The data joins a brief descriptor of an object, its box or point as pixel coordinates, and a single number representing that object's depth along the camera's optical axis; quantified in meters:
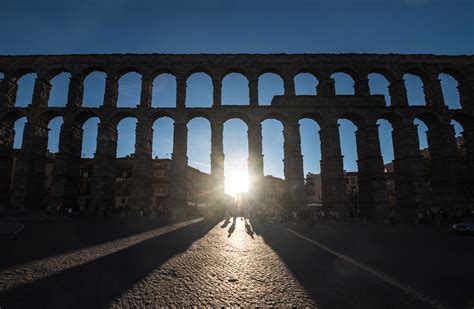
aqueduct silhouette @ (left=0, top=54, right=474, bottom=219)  24.12
